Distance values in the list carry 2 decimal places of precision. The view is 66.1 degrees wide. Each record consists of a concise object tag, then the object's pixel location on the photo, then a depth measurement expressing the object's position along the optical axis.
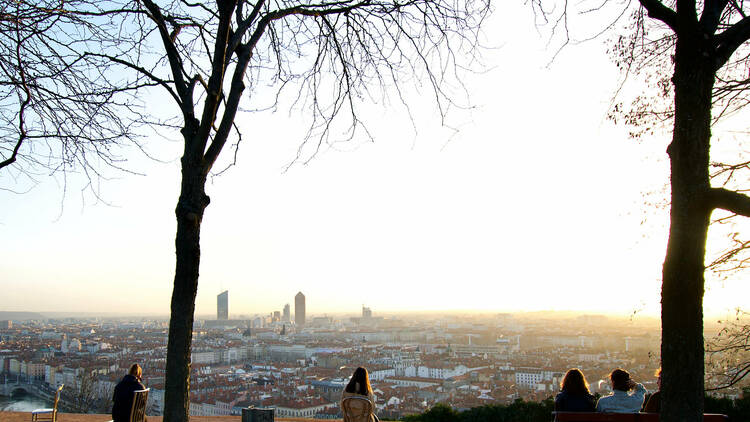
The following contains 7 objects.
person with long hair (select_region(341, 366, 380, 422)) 4.41
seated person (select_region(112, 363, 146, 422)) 5.04
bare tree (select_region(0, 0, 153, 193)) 4.45
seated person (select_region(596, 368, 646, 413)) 4.36
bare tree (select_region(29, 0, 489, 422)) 3.85
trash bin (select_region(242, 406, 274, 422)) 5.91
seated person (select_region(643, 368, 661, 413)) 4.38
